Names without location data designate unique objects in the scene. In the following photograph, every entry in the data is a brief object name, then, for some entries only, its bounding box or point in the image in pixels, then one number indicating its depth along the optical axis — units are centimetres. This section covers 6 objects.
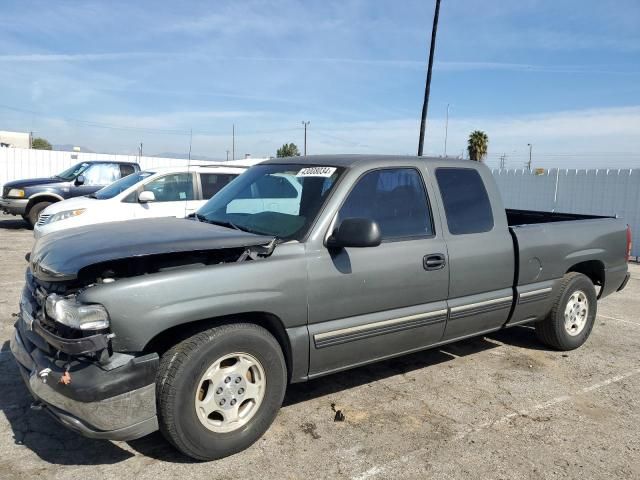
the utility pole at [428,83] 1752
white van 855
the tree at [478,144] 3666
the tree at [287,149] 6639
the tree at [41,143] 7188
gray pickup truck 282
